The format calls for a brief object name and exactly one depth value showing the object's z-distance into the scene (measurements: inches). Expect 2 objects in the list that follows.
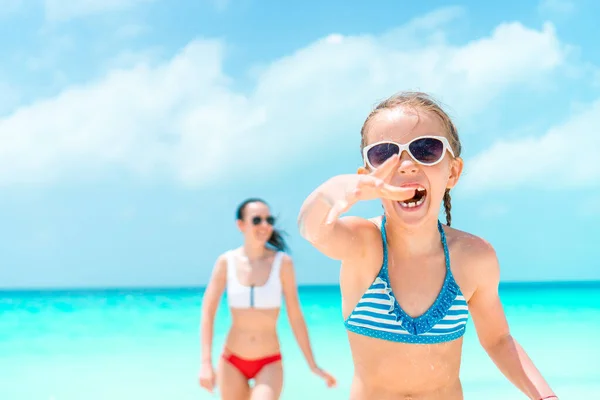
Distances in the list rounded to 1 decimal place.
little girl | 94.2
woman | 211.2
